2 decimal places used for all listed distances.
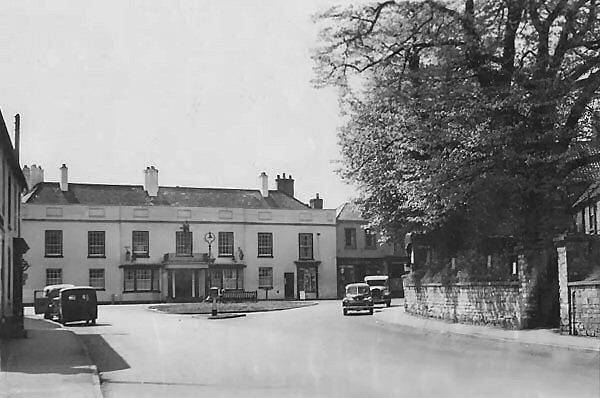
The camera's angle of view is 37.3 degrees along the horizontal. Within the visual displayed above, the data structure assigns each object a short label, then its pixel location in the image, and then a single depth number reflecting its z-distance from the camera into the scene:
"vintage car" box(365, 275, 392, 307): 52.78
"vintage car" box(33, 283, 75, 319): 39.59
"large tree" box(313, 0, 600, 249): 24.58
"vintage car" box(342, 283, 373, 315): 41.31
